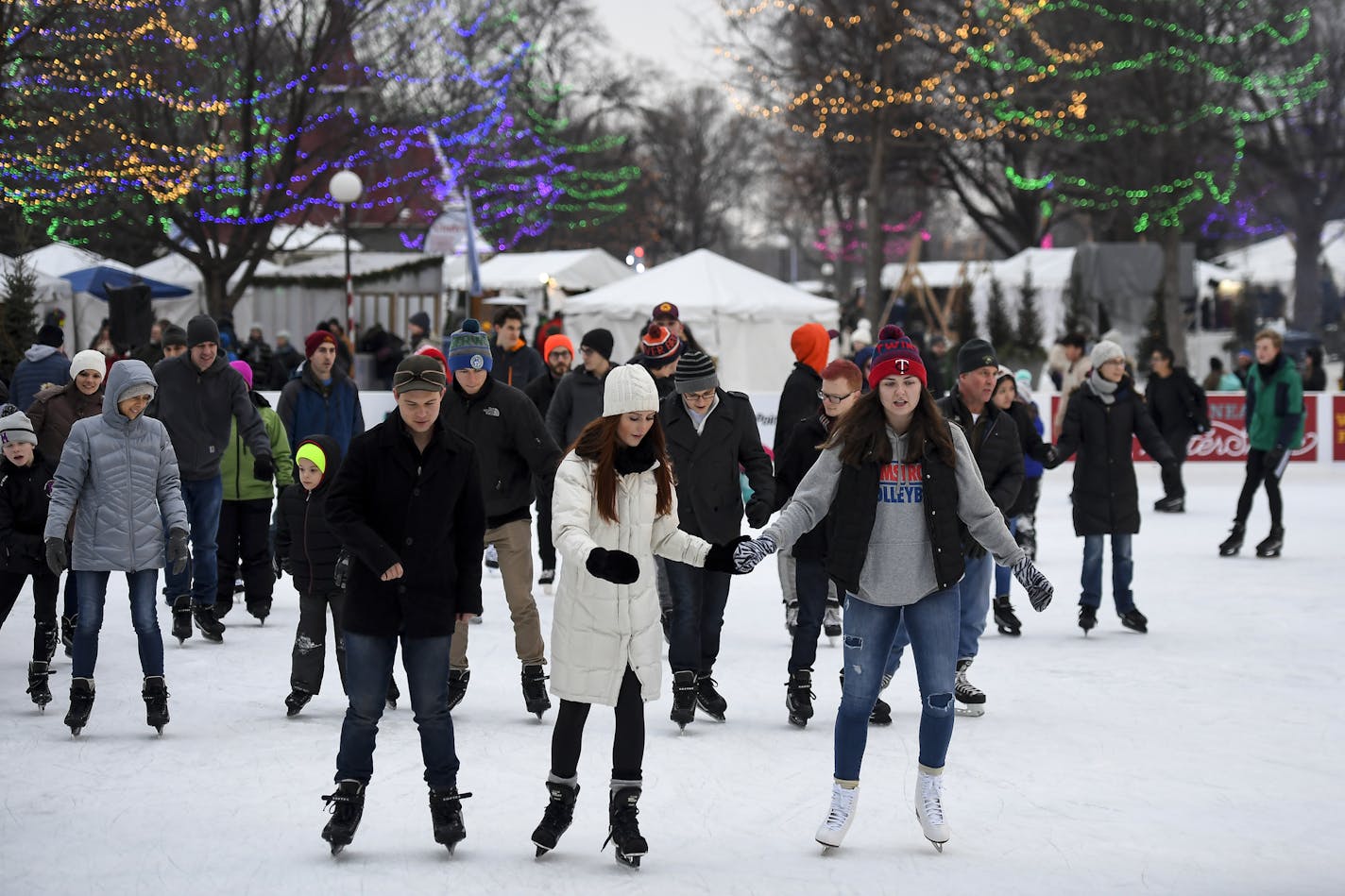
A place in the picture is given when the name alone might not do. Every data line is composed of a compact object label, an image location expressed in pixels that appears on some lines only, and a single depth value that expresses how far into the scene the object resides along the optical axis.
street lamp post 42.37
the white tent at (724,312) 49.78
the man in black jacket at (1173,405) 32.69
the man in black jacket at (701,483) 13.97
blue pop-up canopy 48.34
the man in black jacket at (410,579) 10.02
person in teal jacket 25.45
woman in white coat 9.98
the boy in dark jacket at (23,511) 14.48
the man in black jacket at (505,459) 14.59
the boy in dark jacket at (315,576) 14.33
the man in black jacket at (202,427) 17.89
